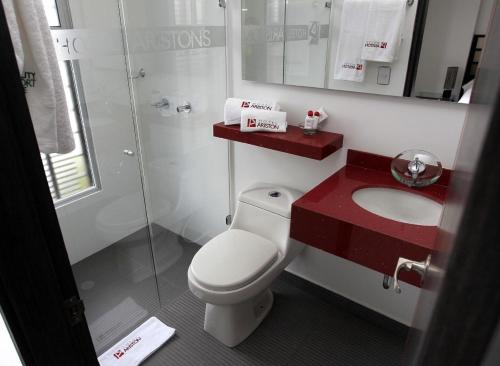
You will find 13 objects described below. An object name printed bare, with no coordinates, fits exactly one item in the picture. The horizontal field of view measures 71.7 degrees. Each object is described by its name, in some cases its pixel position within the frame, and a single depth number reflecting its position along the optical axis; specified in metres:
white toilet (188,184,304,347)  1.64
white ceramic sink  1.47
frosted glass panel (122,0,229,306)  1.86
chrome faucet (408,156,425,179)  1.51
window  1.70
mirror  1.34
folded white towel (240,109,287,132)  1.79
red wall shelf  1.63
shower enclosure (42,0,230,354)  1.78
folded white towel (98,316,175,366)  1.75
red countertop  1.19
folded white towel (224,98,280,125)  1.87
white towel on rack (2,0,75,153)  0.98
